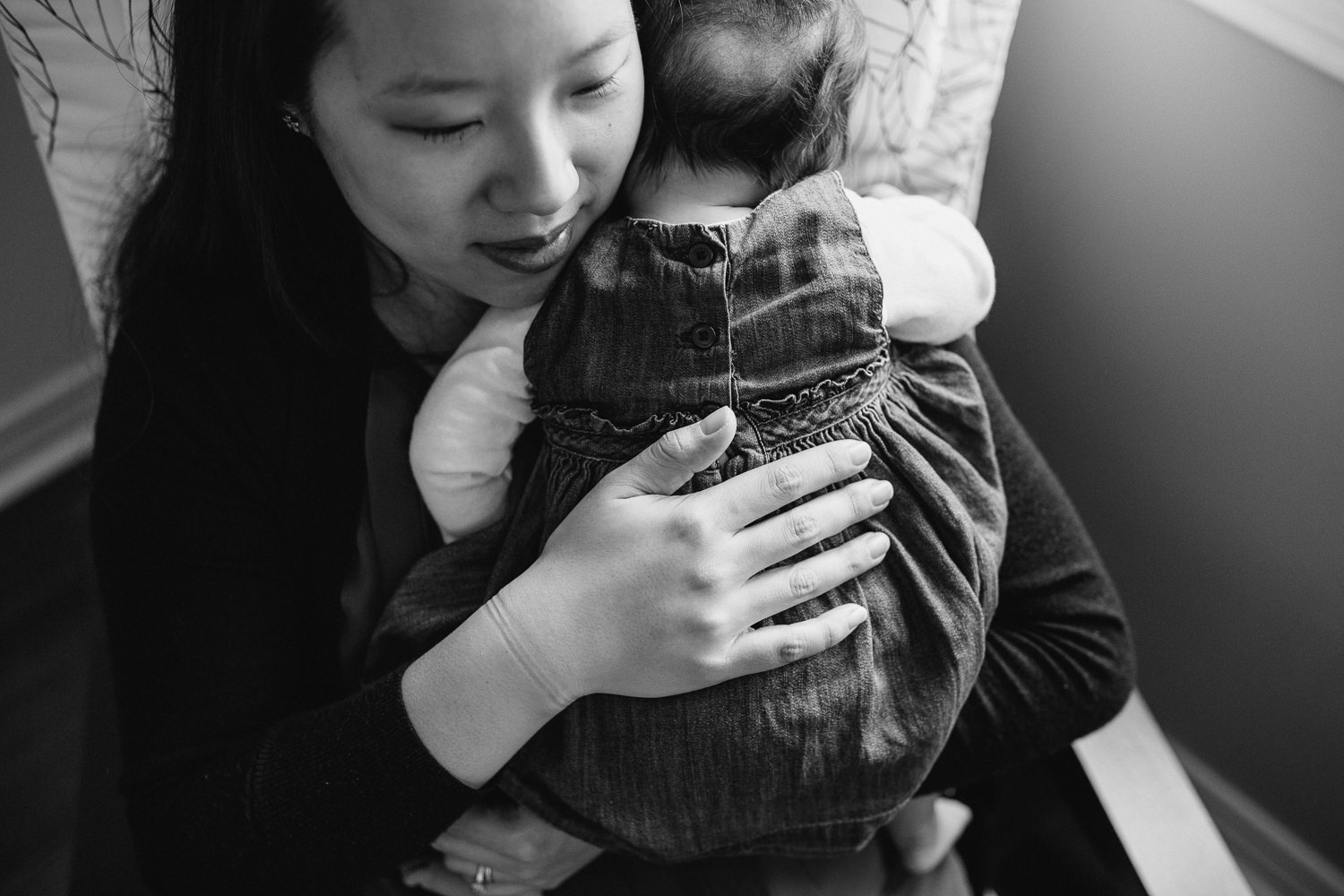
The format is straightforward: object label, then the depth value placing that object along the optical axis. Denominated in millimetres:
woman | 689
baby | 745
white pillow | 943
